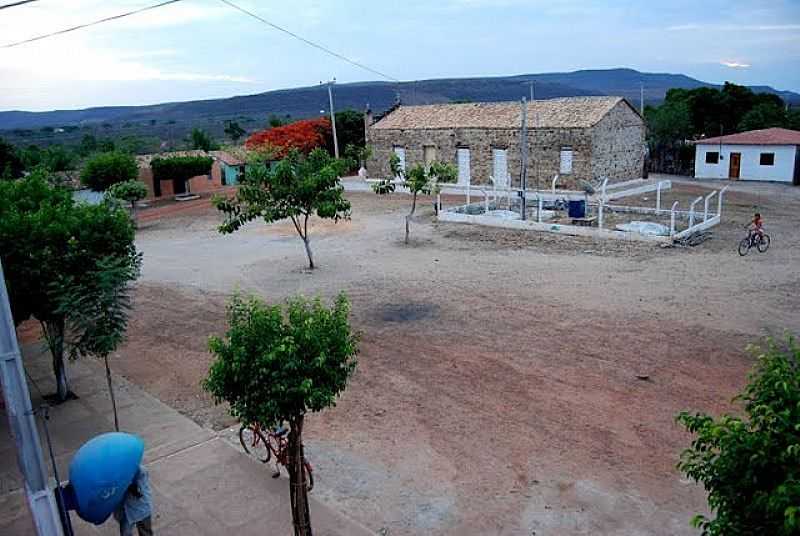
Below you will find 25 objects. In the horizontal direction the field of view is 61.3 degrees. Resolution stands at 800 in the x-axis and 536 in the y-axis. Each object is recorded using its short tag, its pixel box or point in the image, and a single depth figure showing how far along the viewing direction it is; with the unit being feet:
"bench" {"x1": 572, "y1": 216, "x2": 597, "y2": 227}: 76.02
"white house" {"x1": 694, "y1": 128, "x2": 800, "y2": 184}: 107.14
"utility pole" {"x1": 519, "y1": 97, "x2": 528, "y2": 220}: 80.03
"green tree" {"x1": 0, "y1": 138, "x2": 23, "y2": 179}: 110.11
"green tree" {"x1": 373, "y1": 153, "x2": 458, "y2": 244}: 72.69
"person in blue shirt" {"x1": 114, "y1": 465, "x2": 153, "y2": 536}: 19.20
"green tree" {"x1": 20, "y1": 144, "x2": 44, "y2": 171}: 126.44
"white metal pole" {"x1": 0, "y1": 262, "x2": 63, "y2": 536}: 17.04
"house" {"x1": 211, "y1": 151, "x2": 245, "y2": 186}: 146.82
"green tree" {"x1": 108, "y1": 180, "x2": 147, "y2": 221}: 96.66
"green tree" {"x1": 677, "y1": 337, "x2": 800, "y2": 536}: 11.00
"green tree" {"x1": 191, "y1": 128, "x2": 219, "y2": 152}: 188.40
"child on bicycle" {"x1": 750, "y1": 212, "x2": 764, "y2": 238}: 60.09
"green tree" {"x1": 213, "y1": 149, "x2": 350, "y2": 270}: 55.06
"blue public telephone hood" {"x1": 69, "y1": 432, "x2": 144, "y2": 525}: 17.61
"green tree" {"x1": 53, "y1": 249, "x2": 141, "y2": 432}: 26.99
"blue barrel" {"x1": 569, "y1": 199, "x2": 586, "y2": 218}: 76.79
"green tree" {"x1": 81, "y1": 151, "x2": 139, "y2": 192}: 106.73
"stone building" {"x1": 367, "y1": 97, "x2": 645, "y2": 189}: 101.40
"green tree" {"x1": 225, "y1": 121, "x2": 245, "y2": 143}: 243.60
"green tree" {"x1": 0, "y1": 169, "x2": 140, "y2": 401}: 27.78
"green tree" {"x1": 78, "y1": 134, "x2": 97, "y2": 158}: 190.62
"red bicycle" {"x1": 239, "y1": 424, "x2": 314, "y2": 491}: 24.12
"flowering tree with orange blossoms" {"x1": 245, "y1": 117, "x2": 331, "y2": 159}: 147.02
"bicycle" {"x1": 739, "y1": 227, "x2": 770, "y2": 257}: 60.75
